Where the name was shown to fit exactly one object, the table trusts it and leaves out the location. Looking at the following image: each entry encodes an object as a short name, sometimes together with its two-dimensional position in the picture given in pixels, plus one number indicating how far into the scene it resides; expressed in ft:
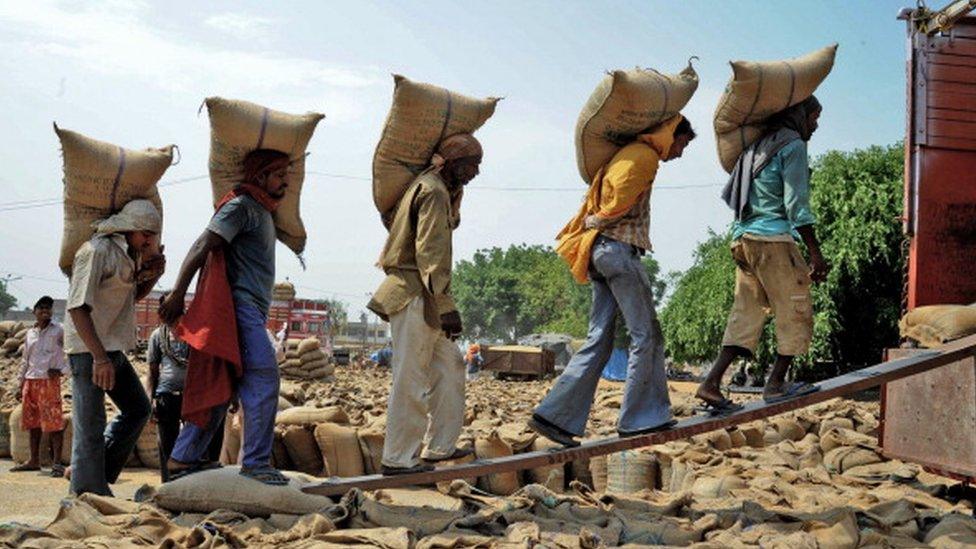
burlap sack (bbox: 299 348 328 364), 69.15
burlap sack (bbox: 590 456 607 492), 23.26
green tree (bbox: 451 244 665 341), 267.18
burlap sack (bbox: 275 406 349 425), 23.65
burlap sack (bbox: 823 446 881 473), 21.52
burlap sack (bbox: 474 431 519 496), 22.29
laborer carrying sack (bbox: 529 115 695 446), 15.85
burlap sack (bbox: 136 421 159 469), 27.32
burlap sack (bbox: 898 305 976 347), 16.71
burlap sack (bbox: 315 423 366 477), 22.76
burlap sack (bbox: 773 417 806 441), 28.98
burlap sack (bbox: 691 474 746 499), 18.86
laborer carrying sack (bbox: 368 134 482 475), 15.31
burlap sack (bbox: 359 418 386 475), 23.02
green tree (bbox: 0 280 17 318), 349.00
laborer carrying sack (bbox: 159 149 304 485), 14.60
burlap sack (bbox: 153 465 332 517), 14.57
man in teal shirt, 15.83
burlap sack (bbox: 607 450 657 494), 22.03
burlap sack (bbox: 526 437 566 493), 22.44
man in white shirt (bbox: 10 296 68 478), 26.55
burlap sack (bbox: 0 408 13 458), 29.73
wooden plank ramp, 15.47
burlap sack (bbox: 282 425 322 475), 23.21
